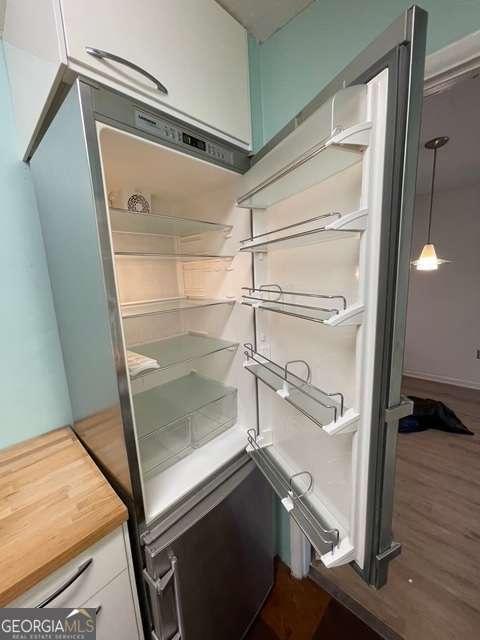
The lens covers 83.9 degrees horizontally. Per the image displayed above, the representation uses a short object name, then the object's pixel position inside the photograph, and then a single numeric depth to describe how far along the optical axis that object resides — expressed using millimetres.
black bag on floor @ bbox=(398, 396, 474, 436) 2654
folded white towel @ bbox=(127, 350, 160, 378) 853
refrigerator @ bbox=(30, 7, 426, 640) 539
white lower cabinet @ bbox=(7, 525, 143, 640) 624
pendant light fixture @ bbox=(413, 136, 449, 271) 2456
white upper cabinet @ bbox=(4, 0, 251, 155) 588
